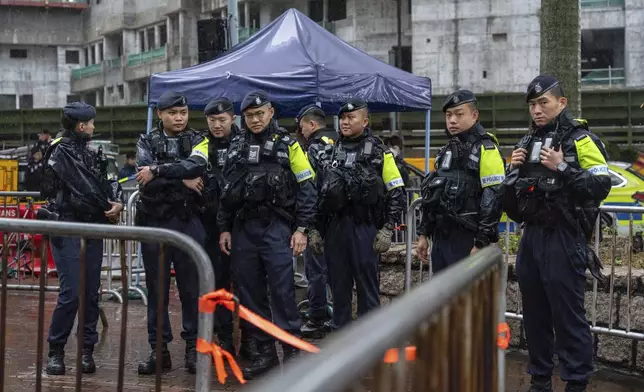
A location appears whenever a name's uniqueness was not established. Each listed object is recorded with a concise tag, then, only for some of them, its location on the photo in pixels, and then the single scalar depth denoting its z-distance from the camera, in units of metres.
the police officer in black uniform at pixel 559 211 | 10.78
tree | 18.06
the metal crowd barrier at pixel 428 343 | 2.87
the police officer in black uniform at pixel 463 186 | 12.27
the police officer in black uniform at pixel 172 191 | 13.05
